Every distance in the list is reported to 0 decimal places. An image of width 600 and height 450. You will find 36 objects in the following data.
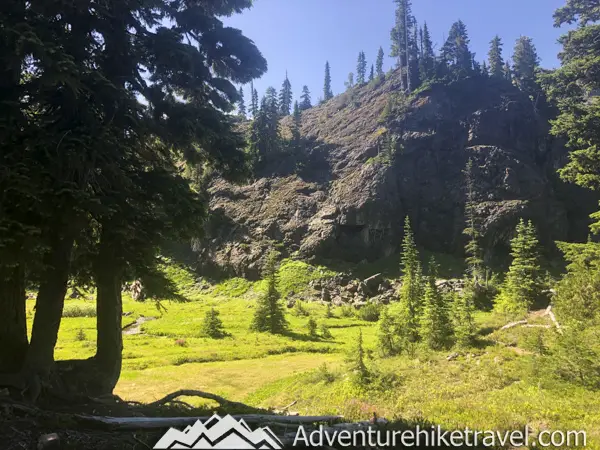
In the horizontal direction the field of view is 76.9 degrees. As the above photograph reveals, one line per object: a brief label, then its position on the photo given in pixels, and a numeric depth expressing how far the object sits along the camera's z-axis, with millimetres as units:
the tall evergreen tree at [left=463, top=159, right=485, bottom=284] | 49606
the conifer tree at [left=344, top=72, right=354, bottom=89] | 123294
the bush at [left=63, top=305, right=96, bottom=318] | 42938
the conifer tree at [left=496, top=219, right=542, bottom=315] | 23953
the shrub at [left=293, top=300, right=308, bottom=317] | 42781
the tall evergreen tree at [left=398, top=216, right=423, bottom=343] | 21109
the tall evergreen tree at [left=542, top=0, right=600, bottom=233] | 16609
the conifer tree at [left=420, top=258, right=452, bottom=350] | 18703
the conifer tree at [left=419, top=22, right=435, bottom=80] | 84425
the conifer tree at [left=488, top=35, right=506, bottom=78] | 88250
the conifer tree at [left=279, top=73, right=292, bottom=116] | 108188
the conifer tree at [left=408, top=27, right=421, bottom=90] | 85712
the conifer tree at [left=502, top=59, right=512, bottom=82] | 91175
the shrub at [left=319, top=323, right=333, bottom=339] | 31639
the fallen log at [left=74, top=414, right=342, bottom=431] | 5586
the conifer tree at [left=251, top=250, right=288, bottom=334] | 34409
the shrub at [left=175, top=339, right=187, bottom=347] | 29031
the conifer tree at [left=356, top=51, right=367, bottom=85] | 116150
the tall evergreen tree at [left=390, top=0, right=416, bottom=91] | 88375
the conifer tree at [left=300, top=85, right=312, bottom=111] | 116969
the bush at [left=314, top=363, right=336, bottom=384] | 16009
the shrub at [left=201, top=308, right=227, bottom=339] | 32406
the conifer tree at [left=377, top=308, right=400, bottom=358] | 20031
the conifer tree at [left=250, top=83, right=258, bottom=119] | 94650
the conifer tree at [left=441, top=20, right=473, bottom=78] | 88500
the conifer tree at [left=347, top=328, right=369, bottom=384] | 14430
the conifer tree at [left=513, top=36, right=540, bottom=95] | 84750
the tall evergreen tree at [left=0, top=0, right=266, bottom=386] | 6277
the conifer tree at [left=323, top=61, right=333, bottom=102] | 118812
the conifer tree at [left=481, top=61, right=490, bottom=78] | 84512
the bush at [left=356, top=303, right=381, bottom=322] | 41062
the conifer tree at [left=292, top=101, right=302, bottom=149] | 80750
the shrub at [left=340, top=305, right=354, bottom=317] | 42906
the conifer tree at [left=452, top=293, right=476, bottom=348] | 17609
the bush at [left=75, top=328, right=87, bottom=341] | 29216
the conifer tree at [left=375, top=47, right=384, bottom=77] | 108888
